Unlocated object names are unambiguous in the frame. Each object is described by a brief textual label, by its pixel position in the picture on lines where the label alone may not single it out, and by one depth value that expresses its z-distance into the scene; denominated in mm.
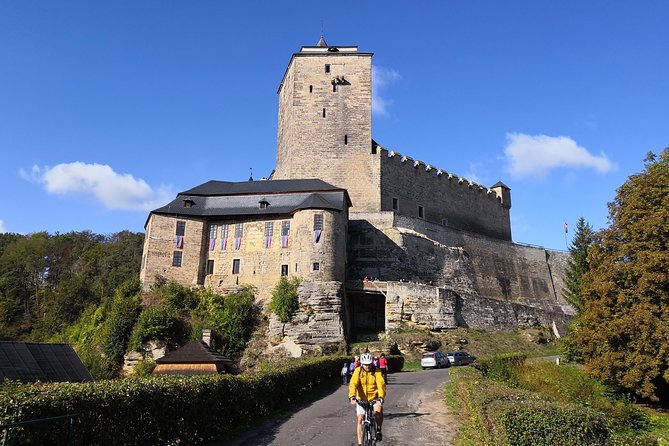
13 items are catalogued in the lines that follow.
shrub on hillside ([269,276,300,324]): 34906
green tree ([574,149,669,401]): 18000
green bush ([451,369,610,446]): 7660
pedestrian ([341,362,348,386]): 20653
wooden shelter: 25641
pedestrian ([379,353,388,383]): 18009
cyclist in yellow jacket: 9227
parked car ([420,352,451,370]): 28641
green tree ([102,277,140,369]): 34531
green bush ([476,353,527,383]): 17609
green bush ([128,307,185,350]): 34125
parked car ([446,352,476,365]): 29391
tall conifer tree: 31328
